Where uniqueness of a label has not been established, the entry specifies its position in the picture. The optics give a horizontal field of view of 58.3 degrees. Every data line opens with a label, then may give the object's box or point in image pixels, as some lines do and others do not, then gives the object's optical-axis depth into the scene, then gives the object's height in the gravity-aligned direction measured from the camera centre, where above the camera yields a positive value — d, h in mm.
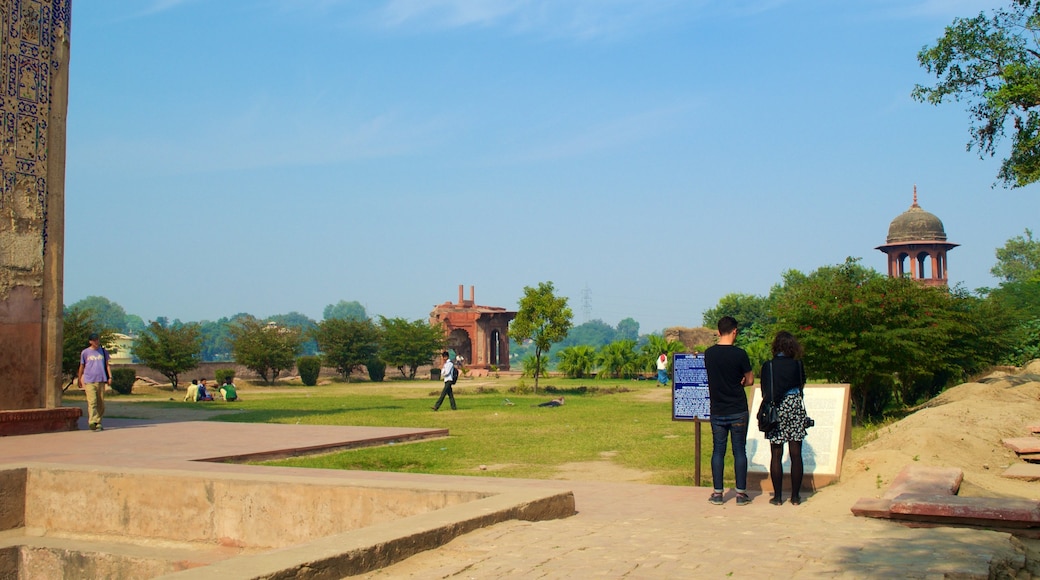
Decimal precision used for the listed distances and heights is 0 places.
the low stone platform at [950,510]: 6691 -1171
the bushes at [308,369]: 45656 -536
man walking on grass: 23172 -480
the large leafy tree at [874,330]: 18156 +425
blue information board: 9797 -383
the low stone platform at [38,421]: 14695 -956
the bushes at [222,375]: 37812 -625
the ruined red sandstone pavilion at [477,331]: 60531 +1678
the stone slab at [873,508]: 7088 -1206
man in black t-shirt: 8484 -390
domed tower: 57438 +6570
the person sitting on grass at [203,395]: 30312 -1142
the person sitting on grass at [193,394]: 29531 -1075
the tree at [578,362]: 48188 -351
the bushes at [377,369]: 50750 -617
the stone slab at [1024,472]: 9414 -1265
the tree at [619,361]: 45500 -307
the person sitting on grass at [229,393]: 29266 -1045
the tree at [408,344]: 52562 +749
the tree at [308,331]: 52081 +1591
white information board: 9250 -864
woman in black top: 8305 -438
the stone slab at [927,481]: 7711 -1134
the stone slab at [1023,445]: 10656 -1112
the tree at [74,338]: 32594 +837
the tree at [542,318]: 33656 +1362
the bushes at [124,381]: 35250 -762
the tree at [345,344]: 51812 +782
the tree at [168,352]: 40719 +373
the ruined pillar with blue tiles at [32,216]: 15000 +2411
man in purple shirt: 15719 -283
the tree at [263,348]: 46188 +553
